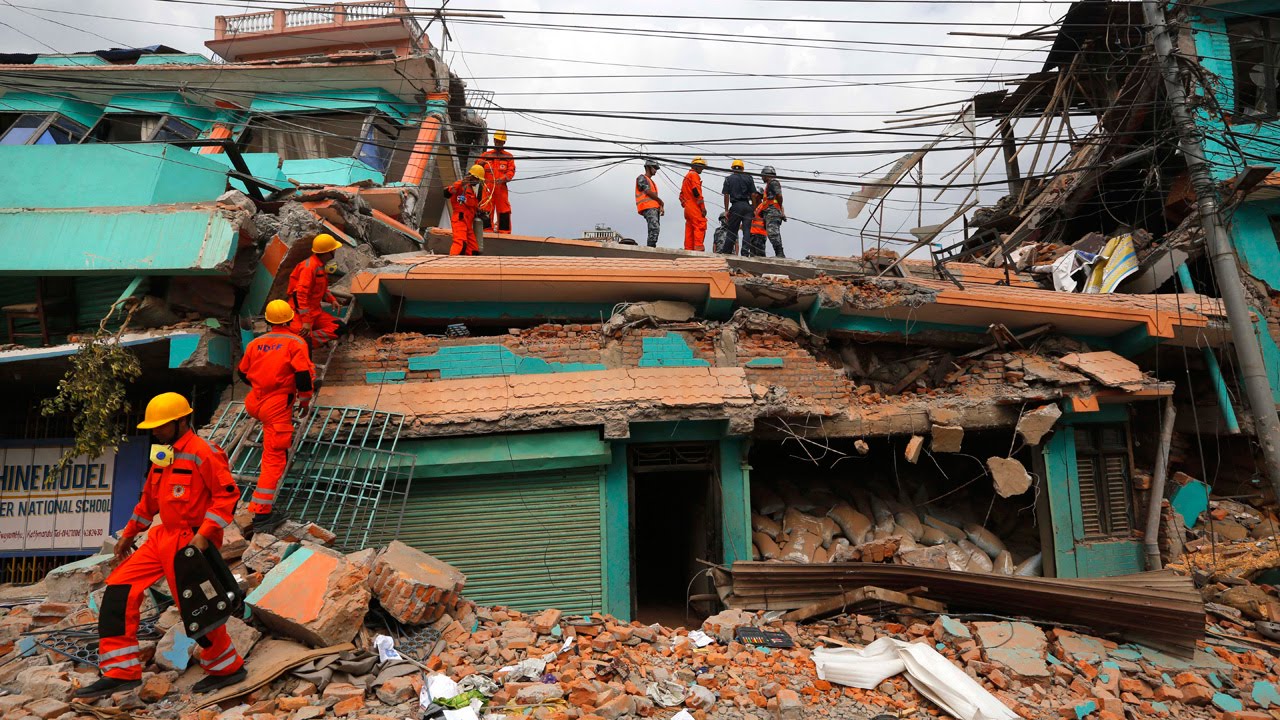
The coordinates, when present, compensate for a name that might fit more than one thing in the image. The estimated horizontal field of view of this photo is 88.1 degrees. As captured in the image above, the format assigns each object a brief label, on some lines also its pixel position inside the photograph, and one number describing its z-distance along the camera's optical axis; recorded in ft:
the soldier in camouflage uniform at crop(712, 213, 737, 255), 38.17
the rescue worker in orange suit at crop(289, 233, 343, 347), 22.47
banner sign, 25.39
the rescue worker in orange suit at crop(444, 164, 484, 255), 31.55
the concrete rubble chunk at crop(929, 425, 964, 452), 25.28
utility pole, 20.93
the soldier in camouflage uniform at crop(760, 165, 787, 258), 36.88
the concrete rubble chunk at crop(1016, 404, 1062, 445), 25.46
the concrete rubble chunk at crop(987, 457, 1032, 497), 25.13
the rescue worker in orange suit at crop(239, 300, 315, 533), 19.69
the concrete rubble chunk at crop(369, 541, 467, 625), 16.61
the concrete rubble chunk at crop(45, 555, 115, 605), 17.57
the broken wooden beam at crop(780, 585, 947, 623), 20.48
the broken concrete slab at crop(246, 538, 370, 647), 15.08
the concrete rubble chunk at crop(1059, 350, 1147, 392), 25.86
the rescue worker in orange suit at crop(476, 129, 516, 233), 36.22
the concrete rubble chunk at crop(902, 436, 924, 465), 24.67
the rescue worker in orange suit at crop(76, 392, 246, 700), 13.66
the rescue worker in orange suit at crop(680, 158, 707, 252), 37.22
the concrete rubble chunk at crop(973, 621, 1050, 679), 18.17
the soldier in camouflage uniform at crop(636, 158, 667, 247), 37.09
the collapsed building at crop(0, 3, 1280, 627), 23.30
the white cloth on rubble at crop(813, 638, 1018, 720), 15.96
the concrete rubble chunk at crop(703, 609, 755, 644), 19.39
